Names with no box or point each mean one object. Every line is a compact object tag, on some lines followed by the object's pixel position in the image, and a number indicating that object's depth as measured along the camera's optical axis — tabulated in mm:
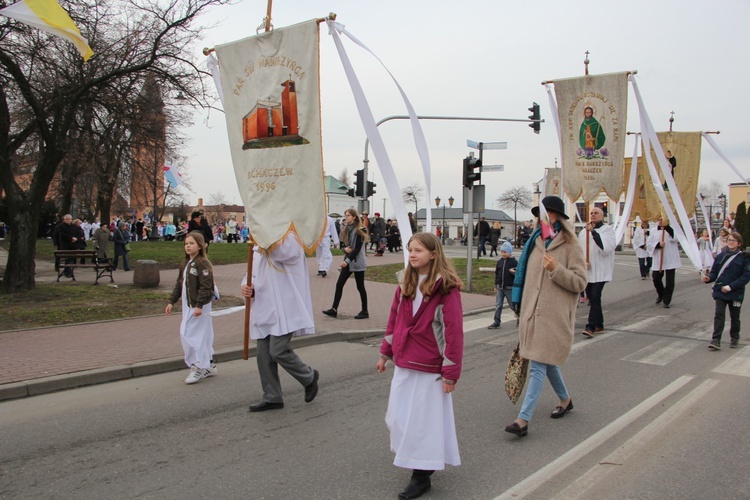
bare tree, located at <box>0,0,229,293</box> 10859
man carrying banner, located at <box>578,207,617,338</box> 8828
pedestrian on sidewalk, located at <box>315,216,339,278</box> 14602
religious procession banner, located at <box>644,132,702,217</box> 11195
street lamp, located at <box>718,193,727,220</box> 46775
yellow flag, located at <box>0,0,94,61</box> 5477
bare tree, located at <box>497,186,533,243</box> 68062
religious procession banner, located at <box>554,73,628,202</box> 10016
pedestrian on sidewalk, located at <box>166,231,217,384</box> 5953
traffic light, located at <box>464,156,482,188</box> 13508
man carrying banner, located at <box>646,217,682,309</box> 11695
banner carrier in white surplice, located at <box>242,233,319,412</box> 4965
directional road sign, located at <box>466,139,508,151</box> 14155
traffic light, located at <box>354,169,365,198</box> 20094
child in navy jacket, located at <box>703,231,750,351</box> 7609
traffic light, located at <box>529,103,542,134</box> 22141
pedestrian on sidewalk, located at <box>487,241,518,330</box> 9234
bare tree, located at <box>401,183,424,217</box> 65550
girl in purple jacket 3373
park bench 13562
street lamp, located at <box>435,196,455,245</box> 49106
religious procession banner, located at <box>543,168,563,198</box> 12944
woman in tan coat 4434
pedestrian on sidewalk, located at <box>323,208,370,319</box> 9727
